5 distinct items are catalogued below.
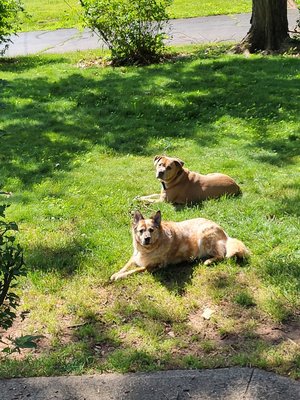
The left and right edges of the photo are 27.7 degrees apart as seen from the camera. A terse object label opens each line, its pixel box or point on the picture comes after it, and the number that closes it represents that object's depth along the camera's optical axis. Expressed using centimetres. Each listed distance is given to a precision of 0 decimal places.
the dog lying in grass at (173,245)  629
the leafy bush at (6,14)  1755
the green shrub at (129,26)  1498
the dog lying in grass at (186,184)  810
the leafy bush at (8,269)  413
